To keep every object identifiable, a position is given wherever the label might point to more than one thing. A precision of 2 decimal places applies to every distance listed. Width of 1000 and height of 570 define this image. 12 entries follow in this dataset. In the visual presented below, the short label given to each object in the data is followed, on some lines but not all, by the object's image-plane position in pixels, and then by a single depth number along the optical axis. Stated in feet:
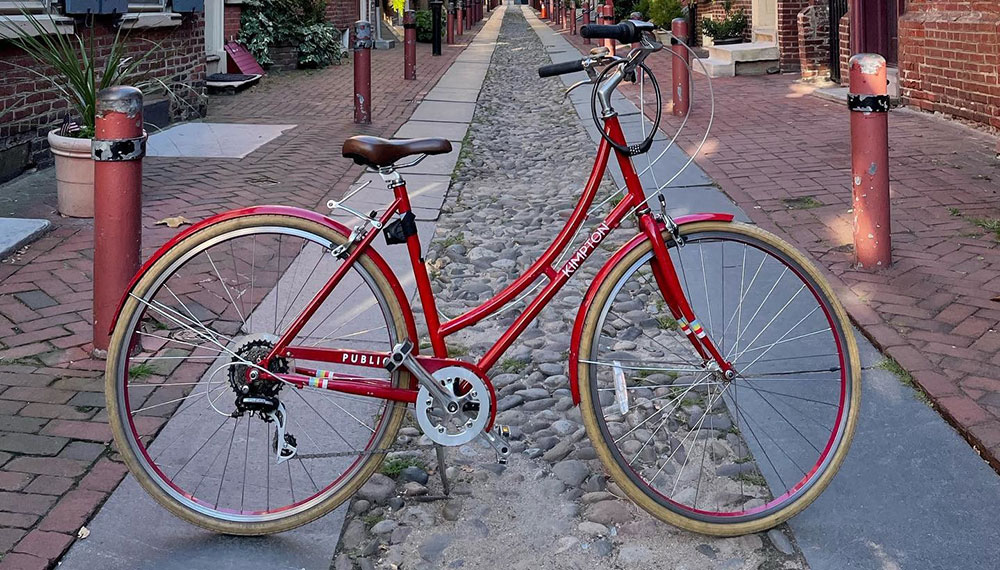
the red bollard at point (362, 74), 32.17
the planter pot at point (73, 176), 19.07
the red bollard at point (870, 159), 15.38
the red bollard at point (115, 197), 11.78
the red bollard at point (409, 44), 48.26
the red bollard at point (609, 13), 55.21
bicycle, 8.58
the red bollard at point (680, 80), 31.42
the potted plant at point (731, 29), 56.08
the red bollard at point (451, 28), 83.35
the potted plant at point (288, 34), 49.96
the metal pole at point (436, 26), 67.70
